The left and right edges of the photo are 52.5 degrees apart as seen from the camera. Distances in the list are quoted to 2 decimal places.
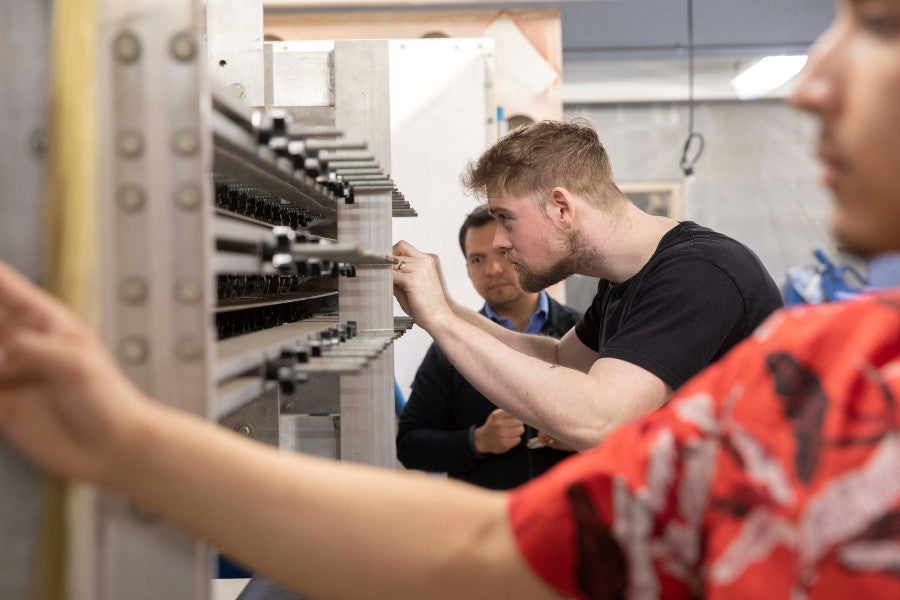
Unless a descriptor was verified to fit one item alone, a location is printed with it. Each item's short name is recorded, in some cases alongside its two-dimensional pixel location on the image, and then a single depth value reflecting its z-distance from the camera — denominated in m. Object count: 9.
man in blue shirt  2.80
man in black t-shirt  1.90
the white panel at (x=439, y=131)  3.92
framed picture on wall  6.83
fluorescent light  6.39
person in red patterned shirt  0.70
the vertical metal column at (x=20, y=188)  0.84
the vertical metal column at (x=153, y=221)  0.84
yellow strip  0.80
